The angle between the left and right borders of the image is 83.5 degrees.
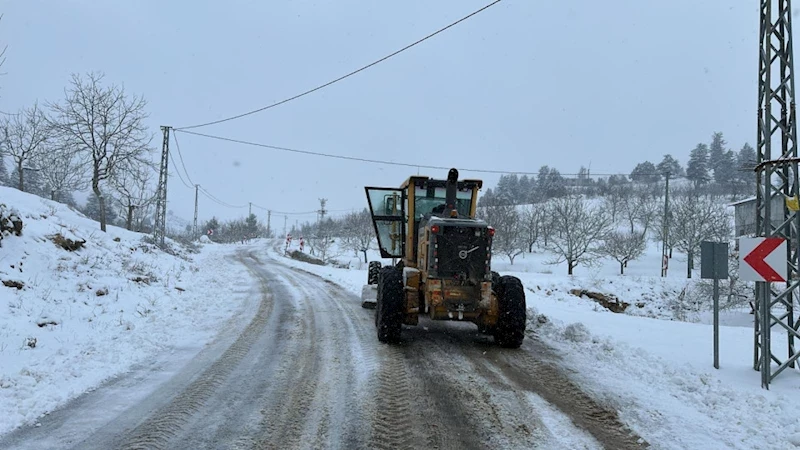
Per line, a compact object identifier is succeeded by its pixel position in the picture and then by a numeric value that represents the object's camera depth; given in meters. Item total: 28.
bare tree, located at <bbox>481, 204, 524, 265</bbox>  46.03
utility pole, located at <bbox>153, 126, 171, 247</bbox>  24.23
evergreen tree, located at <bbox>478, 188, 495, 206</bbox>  65.39
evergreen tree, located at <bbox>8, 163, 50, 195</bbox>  40.06
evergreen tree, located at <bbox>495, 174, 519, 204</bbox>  110.81
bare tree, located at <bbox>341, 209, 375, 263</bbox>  49.56
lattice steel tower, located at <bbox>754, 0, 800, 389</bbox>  5.51
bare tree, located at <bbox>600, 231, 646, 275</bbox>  41.78
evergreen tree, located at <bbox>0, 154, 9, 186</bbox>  54.67
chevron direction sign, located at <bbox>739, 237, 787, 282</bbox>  5.22
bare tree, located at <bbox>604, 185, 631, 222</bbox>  68.75
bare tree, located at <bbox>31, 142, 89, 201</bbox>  20.89
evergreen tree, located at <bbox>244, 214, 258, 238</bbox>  91.40
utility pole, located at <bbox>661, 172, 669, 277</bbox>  34.93
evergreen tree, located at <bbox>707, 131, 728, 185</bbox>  85.29
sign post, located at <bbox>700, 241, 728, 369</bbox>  5.97
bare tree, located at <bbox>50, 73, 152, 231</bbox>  19.36
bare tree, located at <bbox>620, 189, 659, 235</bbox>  57.34
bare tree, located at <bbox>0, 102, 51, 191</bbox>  28.11
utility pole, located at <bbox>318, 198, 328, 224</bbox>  84.24
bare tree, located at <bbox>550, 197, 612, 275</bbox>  38.81
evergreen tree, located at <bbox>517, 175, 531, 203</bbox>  106.74
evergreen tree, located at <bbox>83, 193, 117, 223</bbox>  63.34
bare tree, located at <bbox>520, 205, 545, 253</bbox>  53.72
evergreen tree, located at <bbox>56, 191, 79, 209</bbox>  56.95
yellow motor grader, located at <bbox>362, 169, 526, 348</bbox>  6.86
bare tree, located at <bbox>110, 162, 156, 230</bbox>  22.36
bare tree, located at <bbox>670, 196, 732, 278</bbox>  41.09
